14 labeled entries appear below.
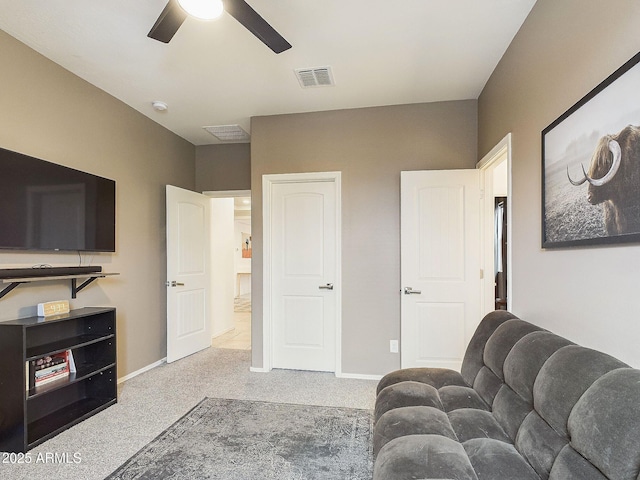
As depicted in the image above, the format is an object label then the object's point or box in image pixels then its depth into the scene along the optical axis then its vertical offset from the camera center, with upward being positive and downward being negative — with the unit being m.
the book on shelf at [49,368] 2.30 -0.88
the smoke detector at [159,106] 3.34 +1.39
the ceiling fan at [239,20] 1.60 +1.11
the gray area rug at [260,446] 1.87 -1.26
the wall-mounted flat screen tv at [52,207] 2.22 +0.28
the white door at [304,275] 3.56 -0.32
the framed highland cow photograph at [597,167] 1.20 +0.32
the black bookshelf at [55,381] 2.11 -0.95
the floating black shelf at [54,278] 2.14 -0.24
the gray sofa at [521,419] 0.97 -0.69
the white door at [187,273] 3.89 -0.35
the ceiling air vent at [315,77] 2.76 +1.41
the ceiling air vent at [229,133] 3.97 +1.36
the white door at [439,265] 3.15 -0.20
